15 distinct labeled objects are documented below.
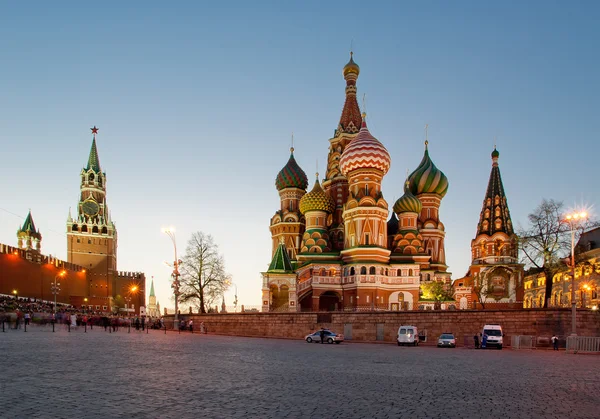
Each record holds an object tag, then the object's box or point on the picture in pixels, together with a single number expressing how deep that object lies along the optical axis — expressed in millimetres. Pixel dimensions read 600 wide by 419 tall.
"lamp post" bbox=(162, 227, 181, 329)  45062
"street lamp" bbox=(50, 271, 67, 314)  88938
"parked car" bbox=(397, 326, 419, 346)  34234
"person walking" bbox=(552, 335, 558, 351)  31484
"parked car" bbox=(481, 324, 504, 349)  32500
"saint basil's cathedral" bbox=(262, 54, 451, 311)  59469
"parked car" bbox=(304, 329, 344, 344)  35344
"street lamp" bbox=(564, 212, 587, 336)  29547
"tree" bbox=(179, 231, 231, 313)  58344
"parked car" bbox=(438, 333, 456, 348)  33219
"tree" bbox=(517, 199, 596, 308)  40406
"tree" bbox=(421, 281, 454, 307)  60081
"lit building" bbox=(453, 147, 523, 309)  65250
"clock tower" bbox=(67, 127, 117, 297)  126500
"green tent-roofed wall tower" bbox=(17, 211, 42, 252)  120625
